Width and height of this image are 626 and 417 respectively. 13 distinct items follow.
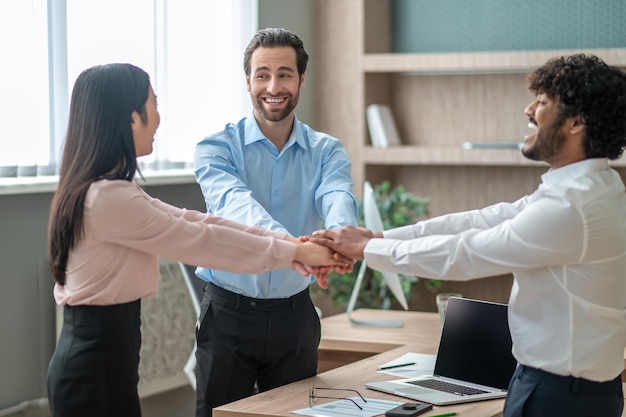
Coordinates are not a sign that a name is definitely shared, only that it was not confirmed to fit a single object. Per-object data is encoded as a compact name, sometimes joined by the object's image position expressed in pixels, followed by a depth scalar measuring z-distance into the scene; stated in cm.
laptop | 274
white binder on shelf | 527
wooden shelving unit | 516
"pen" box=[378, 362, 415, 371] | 299
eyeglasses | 254
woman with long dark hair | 213
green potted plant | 475
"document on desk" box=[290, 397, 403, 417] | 242
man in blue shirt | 285
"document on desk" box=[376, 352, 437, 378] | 294
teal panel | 489
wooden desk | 252
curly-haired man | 205
